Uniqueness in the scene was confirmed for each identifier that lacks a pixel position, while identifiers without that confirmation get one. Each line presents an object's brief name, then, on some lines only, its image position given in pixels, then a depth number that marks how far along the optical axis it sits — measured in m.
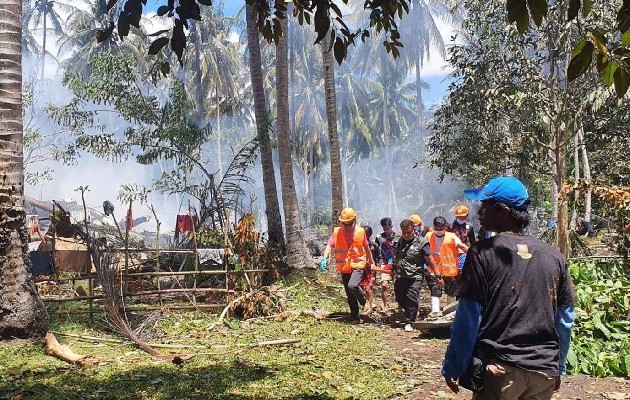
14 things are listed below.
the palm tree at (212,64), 38.62
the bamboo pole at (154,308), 8.77
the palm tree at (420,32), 48.12
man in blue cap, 2.69
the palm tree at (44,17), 43.53
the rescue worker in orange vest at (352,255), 9.05
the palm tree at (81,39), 37.91
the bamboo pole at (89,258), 8.39
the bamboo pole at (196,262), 9.22
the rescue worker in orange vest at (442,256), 8.99
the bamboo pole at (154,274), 8.70
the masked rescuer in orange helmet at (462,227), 10.78
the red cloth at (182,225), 13.85
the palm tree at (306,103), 46.75
